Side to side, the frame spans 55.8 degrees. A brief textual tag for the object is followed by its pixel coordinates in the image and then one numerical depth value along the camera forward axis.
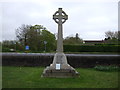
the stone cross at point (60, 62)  6.12
